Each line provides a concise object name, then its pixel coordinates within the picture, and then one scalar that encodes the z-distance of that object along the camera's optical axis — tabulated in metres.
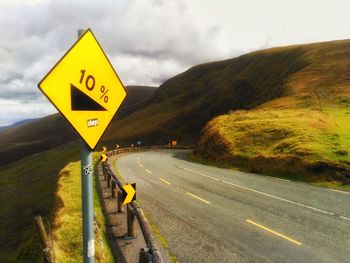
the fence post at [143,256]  6.83
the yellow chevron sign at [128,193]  11.16
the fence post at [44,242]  7.28
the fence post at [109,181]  18.81
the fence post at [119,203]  13.34
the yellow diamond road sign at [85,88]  3.08
